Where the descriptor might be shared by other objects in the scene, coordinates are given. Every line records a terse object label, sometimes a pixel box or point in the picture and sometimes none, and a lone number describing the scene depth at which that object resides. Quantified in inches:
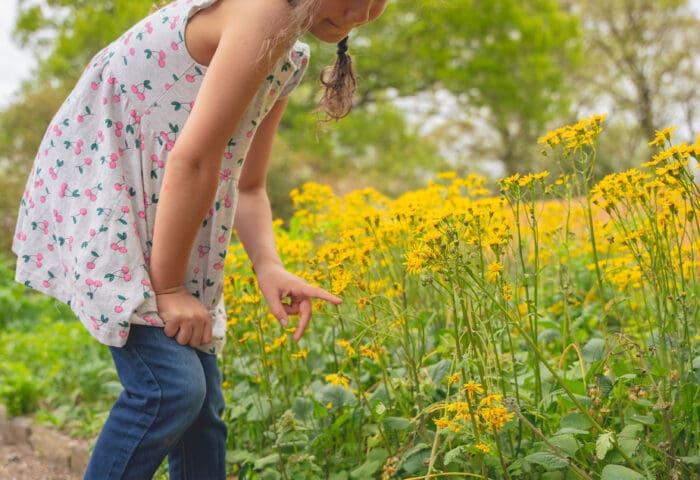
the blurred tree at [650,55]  650.8
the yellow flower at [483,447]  52.3
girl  55.0
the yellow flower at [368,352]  65.7
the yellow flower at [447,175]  100.0
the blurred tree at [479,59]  599.2
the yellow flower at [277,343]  77.0
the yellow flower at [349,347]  65.3
